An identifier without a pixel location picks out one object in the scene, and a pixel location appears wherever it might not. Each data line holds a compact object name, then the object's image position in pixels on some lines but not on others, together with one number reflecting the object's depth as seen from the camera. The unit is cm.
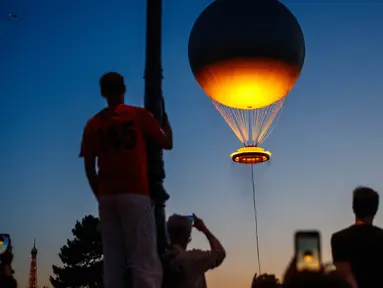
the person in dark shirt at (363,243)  547
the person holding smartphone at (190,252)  615
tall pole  632
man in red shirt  584
